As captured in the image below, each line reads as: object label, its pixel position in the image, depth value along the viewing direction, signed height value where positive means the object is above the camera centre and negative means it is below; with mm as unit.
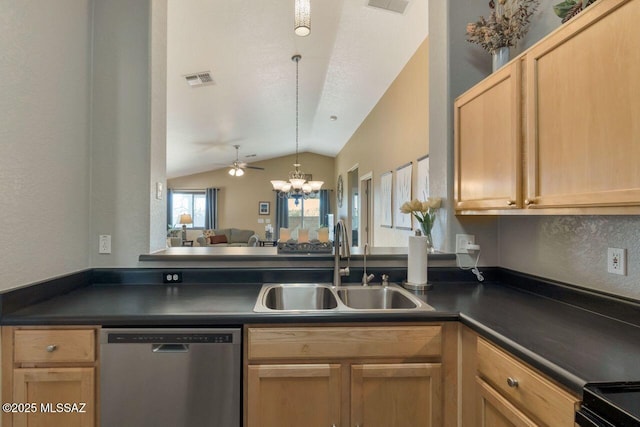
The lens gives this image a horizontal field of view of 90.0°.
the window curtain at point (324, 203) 10406 +470
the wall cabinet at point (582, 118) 941 +349
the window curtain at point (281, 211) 10227 +203
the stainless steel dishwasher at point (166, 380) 1300 -663
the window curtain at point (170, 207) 10118 +323
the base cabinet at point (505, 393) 890 -564
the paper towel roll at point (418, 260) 1793 -239
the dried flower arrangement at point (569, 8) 1171 +795
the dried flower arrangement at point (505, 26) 1596 +985
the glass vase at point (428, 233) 2068 -101
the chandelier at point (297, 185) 5355 +545
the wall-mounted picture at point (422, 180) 3118 +381
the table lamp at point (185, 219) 9172 -53
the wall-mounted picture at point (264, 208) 10281 +300
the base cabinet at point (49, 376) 1282 -639
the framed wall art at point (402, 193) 3662 +299
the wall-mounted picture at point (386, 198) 4418 +285
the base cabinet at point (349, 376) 1325 -665
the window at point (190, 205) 10266 +392
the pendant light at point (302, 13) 1748 +1117
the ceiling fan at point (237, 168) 7312 +1139
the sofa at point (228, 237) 8039 -514
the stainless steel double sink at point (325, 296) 1788 -444
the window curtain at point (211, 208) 10047 +289
